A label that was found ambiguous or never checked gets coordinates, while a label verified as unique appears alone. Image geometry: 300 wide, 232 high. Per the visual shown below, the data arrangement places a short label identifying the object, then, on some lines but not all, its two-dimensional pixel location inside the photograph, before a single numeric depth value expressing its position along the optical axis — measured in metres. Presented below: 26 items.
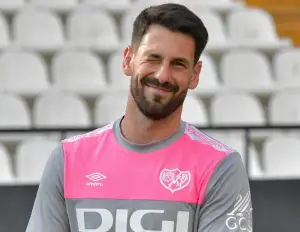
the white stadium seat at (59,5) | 13.49
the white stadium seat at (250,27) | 13.70
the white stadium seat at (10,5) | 13.19
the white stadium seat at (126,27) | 12.92
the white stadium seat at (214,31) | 12.98
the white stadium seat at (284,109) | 11.49
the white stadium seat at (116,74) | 11.72
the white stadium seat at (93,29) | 12.70
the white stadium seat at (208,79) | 11.83
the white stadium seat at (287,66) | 12.78
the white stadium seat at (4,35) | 12.11
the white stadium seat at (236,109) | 11.16
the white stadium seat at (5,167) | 9.66
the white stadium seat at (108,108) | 10.70
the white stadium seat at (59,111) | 10.63
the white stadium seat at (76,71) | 11.77
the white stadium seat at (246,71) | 12.30
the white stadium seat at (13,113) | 10.58
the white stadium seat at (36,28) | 12.64
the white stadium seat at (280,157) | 10.33
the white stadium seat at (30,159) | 9.66
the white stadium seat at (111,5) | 13.70
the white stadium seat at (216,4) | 14.03
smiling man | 3.05
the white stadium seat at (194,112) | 10.89
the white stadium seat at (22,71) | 11.59
